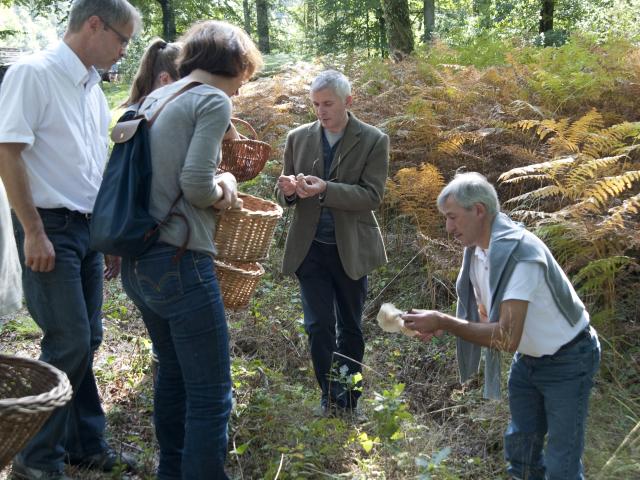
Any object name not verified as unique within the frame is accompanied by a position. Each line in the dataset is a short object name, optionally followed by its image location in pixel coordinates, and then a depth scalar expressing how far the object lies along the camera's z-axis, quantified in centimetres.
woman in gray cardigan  286
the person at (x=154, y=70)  393
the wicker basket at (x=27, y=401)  228
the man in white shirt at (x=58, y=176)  319
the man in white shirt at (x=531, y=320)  309
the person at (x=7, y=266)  253
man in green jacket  435
